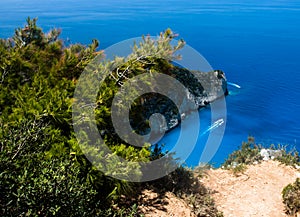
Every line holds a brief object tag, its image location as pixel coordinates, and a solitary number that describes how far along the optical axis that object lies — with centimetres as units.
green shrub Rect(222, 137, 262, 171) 1233
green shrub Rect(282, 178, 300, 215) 873
